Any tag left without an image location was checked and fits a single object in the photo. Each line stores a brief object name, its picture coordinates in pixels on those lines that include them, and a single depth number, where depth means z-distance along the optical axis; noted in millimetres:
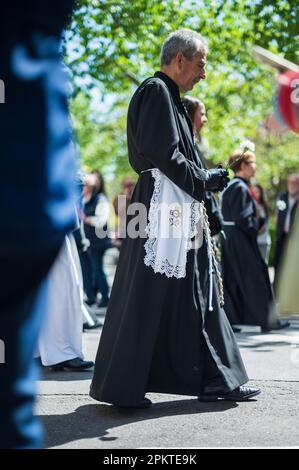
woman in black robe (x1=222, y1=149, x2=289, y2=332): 9109
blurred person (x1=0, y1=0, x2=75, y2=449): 1880
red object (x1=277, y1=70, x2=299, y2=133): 3764
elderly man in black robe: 4688
